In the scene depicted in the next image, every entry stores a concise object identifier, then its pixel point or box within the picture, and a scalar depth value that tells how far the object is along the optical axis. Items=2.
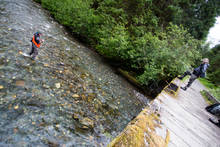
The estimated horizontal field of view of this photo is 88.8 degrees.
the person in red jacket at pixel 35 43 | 4.87
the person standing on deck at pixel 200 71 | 5.13
